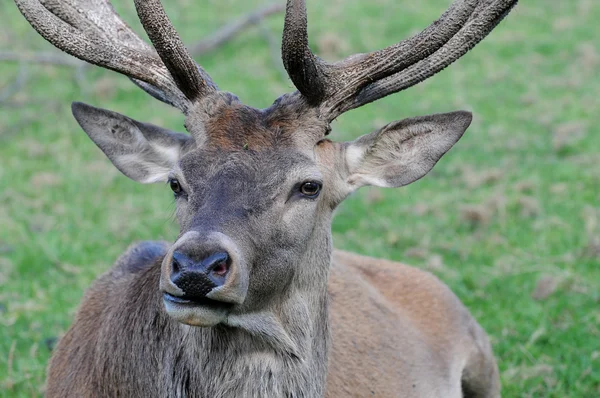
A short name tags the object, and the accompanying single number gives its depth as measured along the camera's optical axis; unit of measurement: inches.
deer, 144.1
